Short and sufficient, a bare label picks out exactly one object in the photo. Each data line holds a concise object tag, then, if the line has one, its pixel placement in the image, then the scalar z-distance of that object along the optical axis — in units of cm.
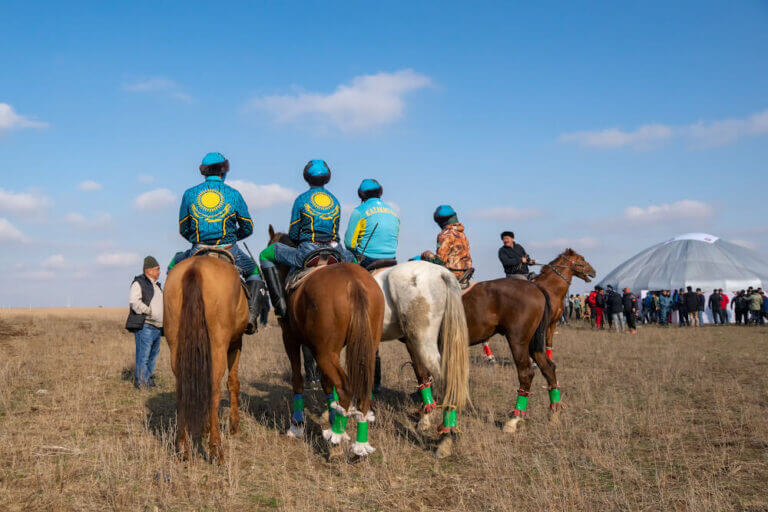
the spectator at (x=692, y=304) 3095
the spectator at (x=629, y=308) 2623
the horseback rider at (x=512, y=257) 1094
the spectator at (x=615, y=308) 2588
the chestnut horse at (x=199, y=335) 515
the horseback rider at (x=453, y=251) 876
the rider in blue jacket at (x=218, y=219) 639
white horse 647
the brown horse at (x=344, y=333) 540
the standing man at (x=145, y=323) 955
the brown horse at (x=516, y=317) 766
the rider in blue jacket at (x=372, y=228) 749
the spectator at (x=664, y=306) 3412
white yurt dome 4494
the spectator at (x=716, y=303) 3278
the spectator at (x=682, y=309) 3144
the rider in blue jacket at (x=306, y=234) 664
